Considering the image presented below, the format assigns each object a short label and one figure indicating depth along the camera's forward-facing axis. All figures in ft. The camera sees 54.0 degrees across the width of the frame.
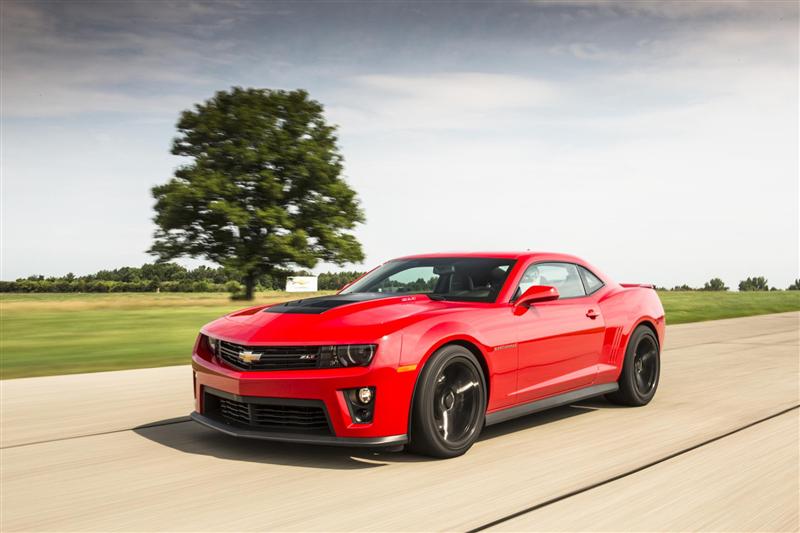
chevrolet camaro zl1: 15.58
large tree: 104.27
